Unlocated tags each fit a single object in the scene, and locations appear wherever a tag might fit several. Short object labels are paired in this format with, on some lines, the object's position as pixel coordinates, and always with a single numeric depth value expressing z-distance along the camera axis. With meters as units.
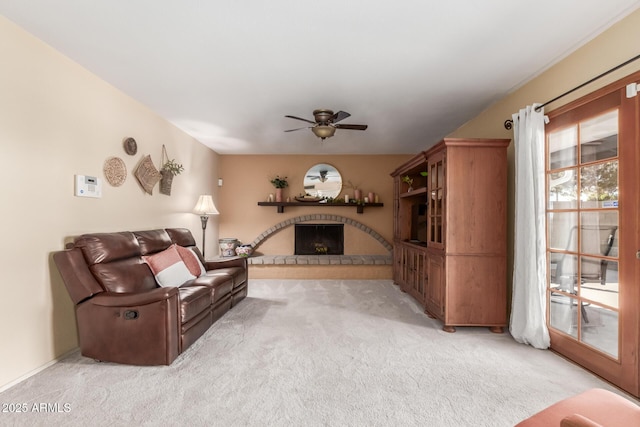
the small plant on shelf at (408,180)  4.67
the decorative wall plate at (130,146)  3.20
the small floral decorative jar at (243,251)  5.75
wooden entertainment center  3.02
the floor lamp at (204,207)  4.71
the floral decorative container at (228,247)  5.90
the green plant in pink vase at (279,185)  6.11
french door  1.97
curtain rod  1.88
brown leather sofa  2.28
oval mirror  6.29
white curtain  2.60
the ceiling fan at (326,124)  3.28
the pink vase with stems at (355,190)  6.16
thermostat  2.59
